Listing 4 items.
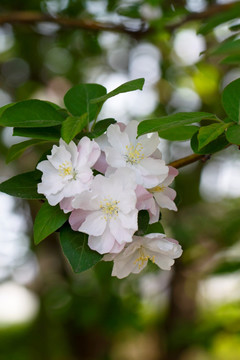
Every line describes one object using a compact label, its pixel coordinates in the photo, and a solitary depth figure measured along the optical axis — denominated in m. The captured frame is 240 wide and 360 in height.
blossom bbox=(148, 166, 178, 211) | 0.52
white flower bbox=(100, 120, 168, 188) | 0.51
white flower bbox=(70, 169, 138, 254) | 0.50
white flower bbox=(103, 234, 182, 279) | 0.51
